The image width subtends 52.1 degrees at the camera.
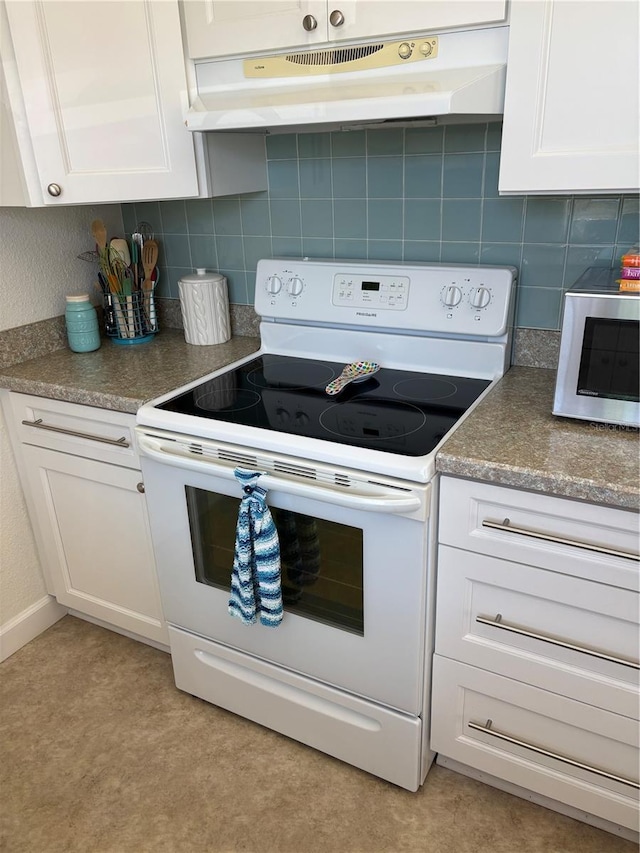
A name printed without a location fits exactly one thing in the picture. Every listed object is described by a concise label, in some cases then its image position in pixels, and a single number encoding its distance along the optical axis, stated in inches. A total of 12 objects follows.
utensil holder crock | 82.4
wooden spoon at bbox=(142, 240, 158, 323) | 83.3
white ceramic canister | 79.3
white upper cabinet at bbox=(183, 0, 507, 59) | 51.4
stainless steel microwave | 50.0
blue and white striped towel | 56.3
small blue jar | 80.1
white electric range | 54.0
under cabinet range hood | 51.1
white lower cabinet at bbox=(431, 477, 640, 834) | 48.8
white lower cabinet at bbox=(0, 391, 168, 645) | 71.1
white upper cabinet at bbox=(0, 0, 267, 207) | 62.7
